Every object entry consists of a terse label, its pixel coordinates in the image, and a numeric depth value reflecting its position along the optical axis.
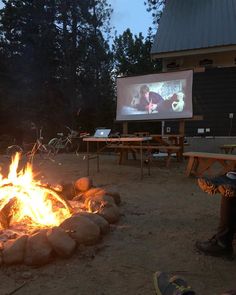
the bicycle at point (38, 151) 8.98
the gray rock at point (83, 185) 3.76
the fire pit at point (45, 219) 2.24
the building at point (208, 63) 9.09
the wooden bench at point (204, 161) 4.01
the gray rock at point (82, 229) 2.43
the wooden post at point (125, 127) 7.54
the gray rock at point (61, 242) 2.27
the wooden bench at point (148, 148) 5.71
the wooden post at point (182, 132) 7.00
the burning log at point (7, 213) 2.79
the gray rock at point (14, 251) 2.21
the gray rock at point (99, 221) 2.65
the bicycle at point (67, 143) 10.01
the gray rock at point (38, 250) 2.20
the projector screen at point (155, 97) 6.91
